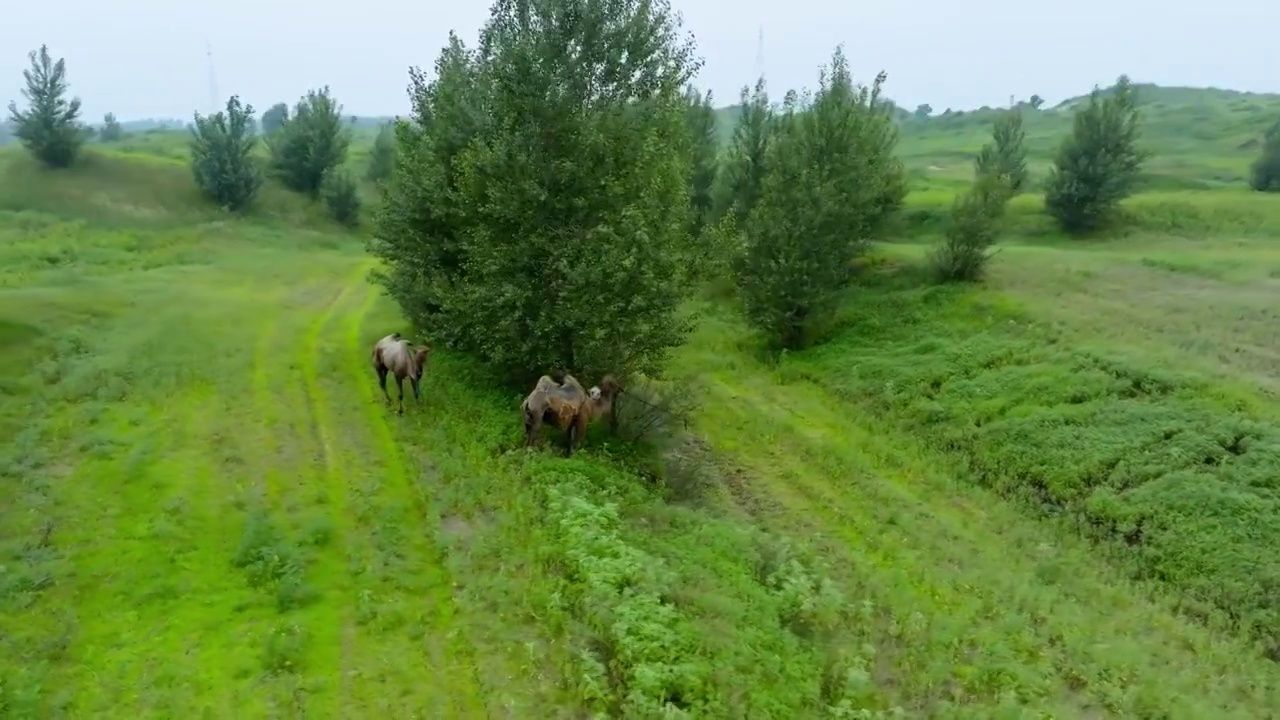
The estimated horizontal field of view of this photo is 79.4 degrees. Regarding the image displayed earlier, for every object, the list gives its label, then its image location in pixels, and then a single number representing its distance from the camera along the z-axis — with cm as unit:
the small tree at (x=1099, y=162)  4444
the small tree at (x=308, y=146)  5981
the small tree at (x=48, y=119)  5151
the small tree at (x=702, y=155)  4850
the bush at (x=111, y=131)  10071
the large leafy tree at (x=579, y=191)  1977
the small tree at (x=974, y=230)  3419
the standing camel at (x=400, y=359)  2038
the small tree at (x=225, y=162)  5172
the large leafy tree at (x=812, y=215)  3147
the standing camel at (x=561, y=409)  1753
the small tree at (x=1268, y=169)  5091
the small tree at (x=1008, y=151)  5225
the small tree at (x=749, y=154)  4422
